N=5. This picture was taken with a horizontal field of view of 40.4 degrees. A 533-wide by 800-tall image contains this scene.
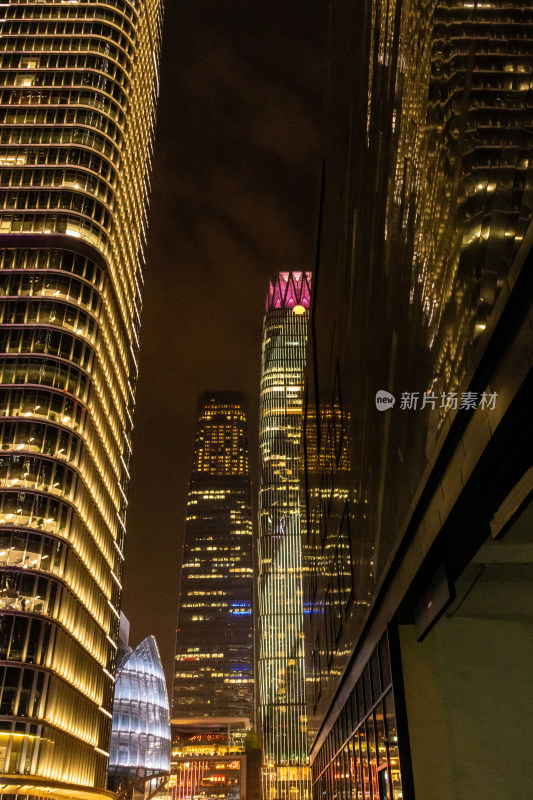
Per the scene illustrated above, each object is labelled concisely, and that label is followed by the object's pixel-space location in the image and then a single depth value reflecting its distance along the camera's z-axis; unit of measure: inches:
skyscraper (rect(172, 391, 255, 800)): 6692.9
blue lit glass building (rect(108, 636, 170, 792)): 4042.8
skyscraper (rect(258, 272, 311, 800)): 5748.0
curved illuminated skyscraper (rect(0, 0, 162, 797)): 2085.4
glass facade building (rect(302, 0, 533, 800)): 313.9
